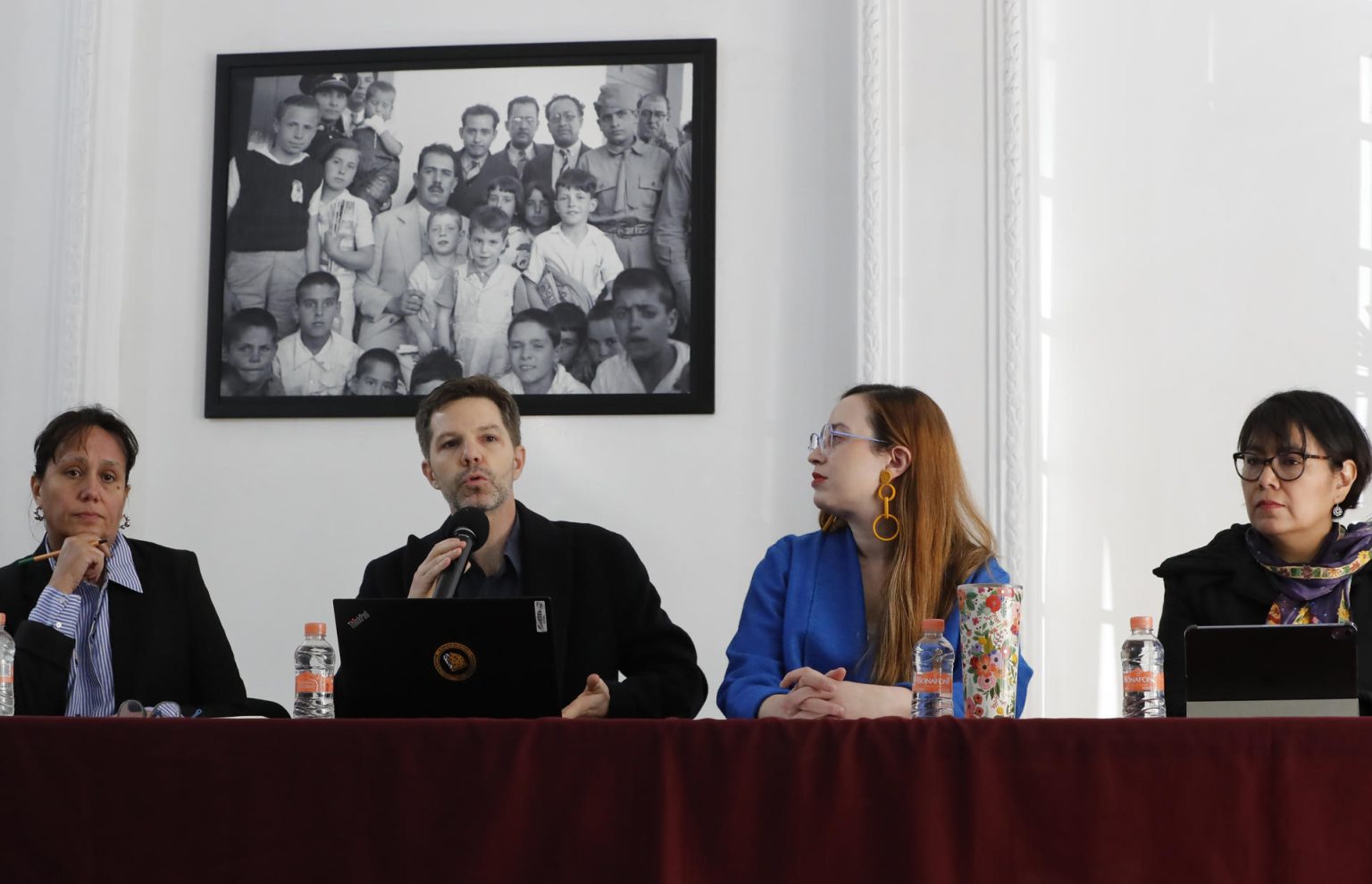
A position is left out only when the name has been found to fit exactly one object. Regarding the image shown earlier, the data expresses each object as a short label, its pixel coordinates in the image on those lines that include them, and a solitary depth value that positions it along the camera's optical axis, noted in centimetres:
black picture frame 392
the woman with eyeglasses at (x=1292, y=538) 272
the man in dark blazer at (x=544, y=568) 296
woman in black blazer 299
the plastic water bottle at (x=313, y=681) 245
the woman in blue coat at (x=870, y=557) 267
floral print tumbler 214
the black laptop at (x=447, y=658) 200
